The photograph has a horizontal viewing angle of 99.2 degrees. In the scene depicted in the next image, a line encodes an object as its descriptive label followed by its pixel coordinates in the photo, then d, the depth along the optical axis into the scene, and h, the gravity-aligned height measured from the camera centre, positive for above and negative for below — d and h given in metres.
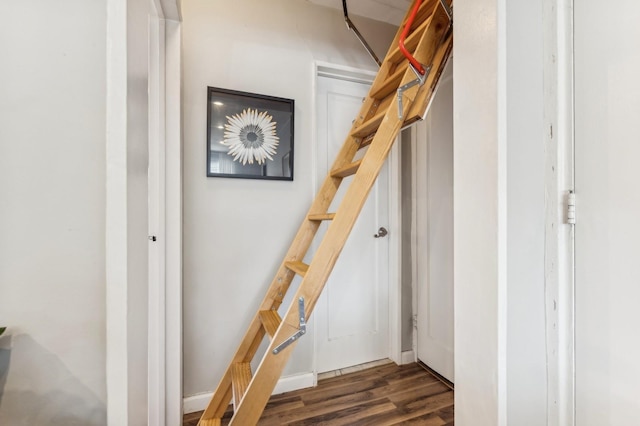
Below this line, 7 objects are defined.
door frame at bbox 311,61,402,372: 1.99 -0.29
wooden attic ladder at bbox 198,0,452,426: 0.96 +0.06
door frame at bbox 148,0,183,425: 1.29 +0.03
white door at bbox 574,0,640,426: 0.70 +0.00
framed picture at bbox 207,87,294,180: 1.57 +0.47
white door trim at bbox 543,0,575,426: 0.81 -0.03
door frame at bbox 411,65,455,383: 1.96 +0.05
